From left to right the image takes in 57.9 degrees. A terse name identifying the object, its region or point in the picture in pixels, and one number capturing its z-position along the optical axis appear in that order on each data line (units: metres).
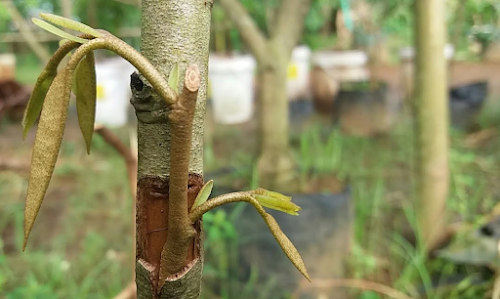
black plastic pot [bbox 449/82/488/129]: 2.89
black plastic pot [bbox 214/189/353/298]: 1.15
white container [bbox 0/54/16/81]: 3.57
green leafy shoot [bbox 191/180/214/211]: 0.30
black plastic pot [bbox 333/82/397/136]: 2.81
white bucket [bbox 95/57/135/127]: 3.06
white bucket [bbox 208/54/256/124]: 3.08
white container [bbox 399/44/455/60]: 3.42
